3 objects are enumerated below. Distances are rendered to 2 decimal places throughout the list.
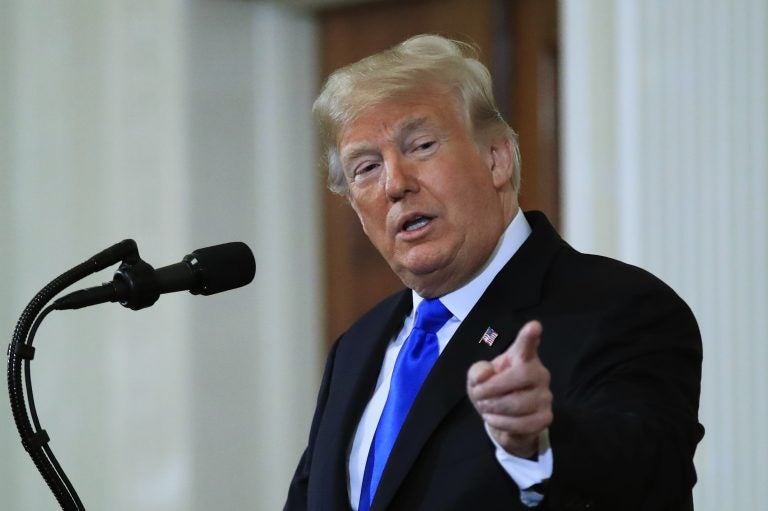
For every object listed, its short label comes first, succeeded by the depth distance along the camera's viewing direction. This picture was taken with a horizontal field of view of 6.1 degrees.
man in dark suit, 6.35
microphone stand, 6.37
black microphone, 6.40
